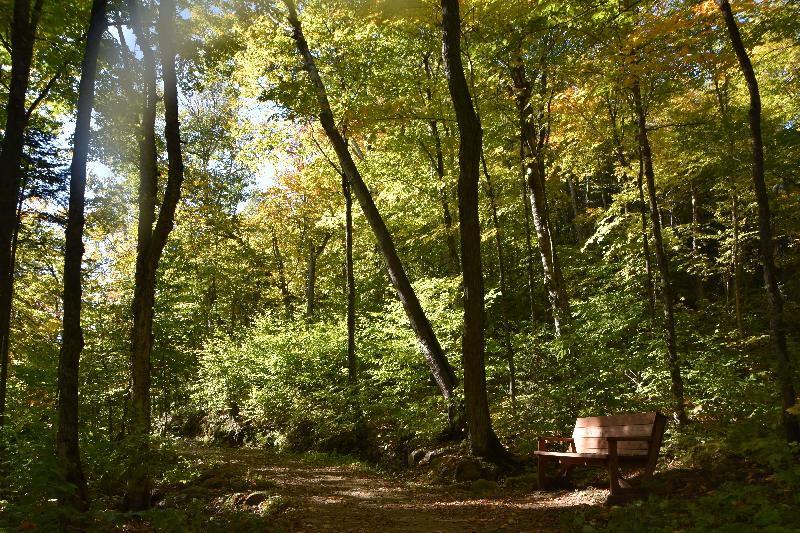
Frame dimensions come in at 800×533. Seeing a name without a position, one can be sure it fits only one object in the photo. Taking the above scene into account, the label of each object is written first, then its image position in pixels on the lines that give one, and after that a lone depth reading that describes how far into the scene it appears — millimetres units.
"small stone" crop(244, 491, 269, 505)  6821
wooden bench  5184
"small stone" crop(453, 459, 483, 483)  7297
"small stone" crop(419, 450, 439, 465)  8681
